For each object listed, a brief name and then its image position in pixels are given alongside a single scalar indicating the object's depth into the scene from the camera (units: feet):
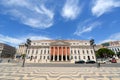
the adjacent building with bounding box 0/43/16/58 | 157.39
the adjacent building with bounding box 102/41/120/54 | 164.02
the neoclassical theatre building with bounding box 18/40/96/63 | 115.18
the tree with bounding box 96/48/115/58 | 116.35
